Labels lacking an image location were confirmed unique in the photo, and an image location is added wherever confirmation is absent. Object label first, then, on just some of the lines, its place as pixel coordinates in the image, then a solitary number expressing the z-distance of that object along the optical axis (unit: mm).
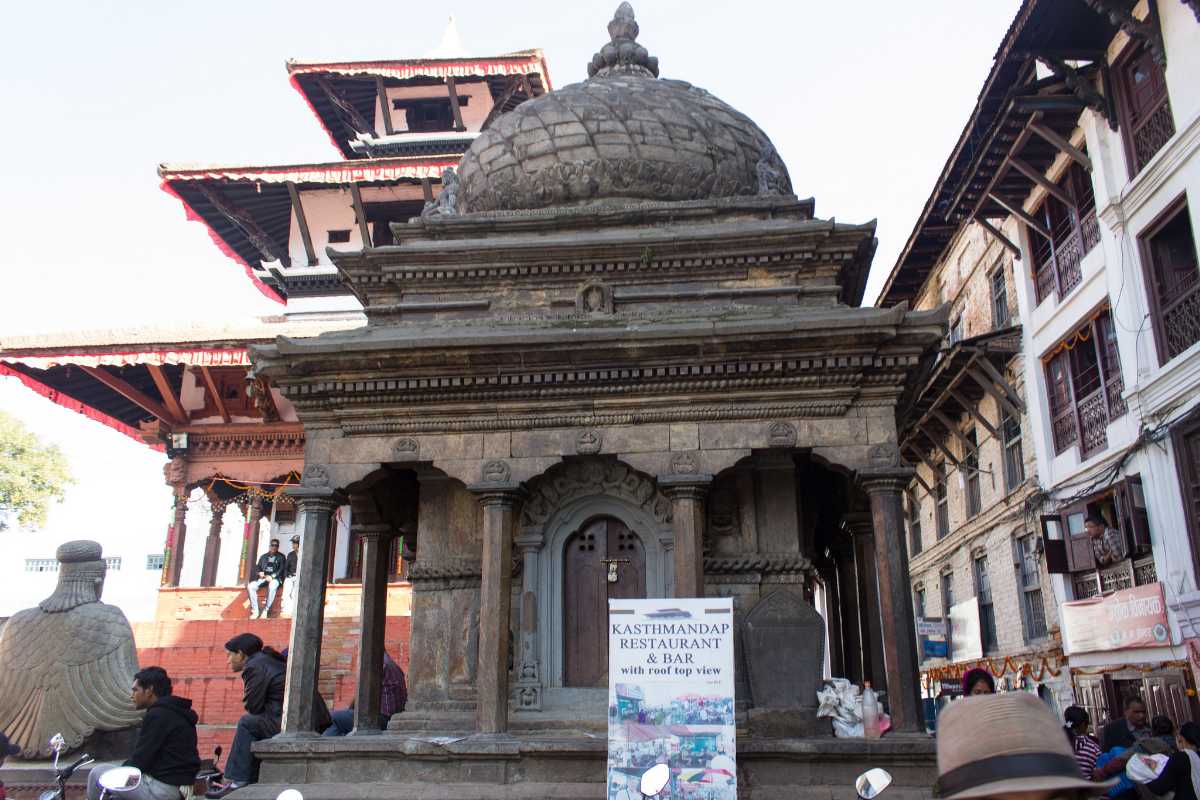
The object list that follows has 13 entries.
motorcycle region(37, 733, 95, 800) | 6731
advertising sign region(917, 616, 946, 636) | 22422
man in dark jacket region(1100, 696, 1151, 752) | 9266
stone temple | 9531
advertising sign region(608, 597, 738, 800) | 7438
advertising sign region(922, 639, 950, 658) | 22500
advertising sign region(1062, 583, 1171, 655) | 14438
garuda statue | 8234
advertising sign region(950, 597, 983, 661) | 23281
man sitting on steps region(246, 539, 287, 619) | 19672
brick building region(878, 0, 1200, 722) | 14258
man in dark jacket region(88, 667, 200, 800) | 6453
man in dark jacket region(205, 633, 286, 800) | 9789
